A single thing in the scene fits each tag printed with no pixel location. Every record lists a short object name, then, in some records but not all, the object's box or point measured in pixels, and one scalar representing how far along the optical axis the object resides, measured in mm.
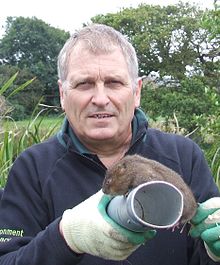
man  2260
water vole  1834
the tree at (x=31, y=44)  42141
